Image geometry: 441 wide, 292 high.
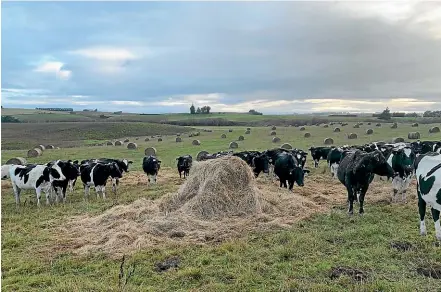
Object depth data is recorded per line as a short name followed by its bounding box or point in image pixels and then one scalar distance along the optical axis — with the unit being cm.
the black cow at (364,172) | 1183
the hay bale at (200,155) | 2347
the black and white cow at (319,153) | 2320
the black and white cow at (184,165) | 2007
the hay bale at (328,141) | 3288
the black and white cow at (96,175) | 1625
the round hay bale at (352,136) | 3553
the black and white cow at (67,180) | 1538
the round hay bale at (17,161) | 2512
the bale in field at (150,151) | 3150
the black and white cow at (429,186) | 862
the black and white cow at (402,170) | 1331
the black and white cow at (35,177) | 1506
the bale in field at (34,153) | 3273
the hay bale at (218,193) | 1152
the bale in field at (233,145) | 3263
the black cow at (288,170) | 1530
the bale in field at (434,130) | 3684
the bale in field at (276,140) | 3588
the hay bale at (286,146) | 2945
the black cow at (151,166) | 1897
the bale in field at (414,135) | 3338
